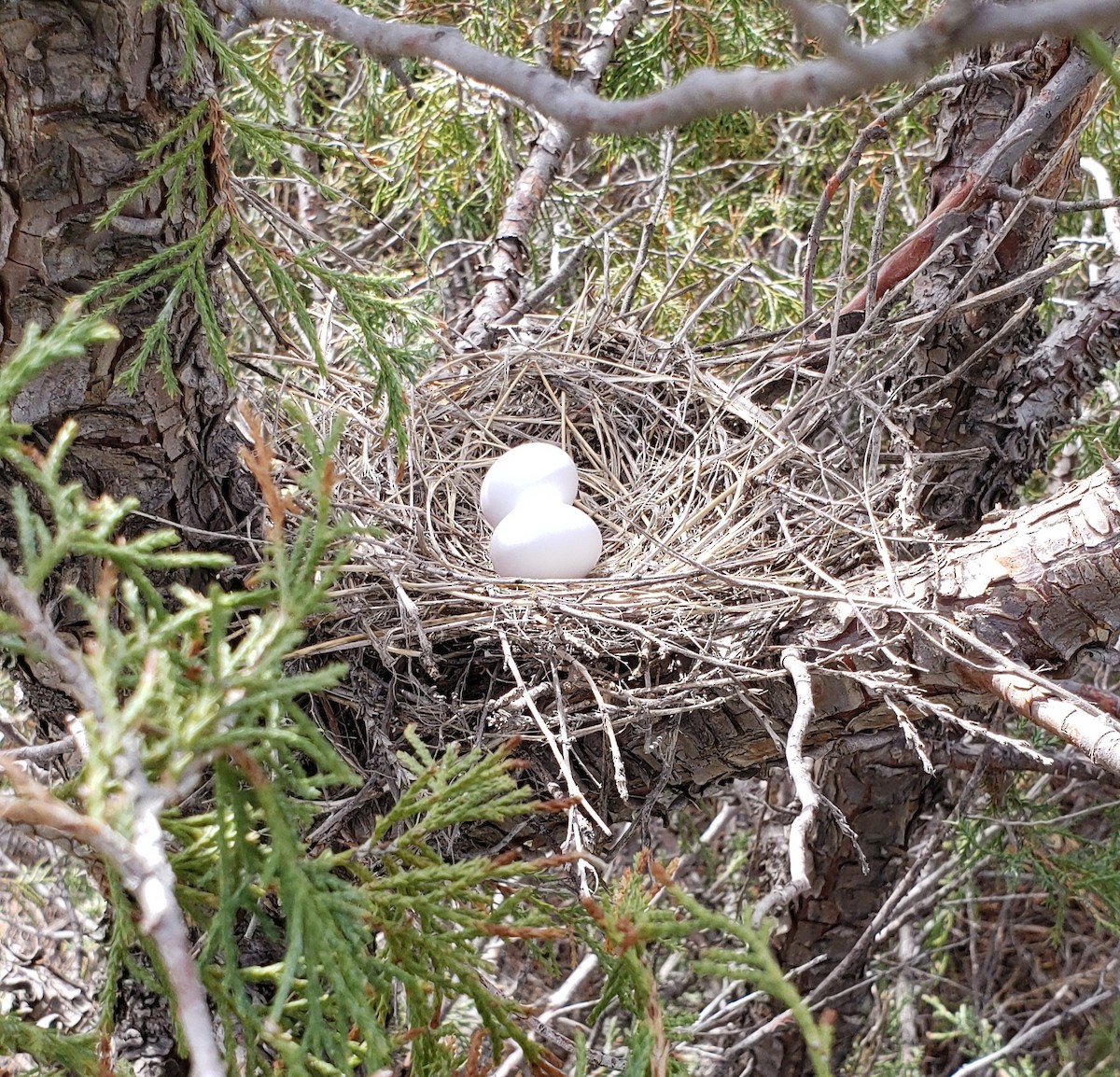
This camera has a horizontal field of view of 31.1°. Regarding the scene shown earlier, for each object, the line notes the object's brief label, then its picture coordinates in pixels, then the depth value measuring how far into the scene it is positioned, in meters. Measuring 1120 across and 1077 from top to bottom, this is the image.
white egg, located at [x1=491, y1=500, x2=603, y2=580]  0.47
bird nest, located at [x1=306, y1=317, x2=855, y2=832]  0.42
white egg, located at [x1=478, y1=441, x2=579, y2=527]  0.49
